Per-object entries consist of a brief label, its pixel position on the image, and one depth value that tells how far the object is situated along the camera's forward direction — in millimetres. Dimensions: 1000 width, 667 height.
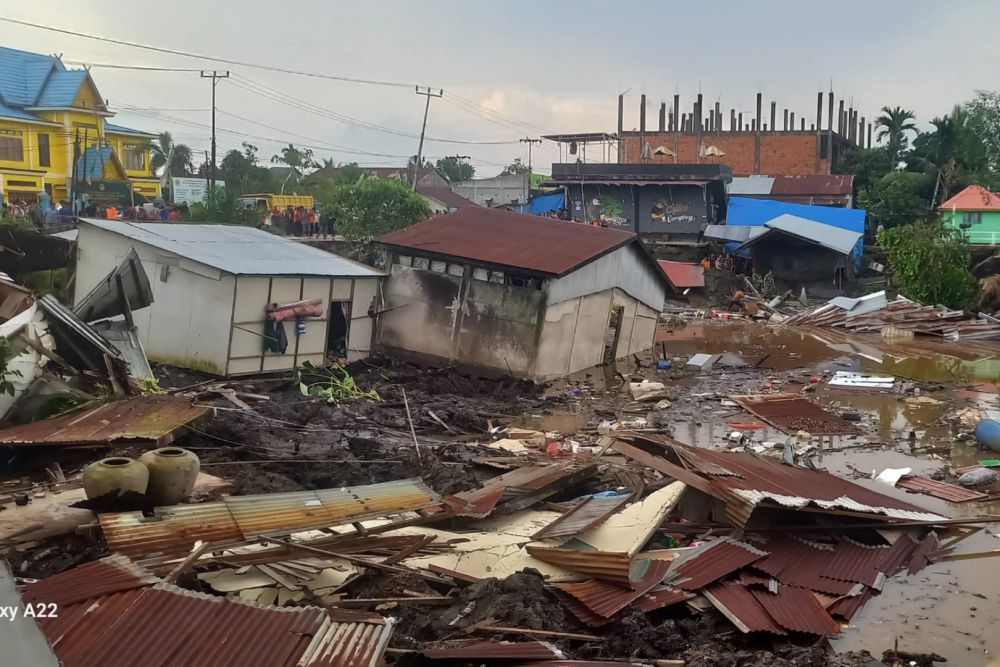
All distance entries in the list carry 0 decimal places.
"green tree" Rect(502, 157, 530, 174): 83250
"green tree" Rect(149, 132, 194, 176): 61719
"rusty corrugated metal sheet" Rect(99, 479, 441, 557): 6660
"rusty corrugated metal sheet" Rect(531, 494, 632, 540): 7711
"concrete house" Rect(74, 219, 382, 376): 15047
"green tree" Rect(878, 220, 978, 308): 29609
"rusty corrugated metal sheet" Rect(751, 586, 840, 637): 6832
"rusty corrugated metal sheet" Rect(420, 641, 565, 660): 5254
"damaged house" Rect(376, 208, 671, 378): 17328
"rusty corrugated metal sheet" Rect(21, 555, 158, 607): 5359
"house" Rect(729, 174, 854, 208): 46719
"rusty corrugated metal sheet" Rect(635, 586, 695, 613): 6715
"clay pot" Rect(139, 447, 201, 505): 7703
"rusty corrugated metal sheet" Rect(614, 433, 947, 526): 8344
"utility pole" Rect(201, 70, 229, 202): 30114
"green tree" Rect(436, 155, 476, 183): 79500
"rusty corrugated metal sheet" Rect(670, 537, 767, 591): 7129
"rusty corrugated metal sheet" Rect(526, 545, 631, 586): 6801
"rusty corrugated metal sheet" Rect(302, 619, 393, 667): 4898
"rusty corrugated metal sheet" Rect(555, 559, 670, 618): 6504
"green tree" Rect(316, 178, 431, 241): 31297
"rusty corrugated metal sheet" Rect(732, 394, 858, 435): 14773
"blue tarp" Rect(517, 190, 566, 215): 45812
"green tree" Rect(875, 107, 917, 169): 55312
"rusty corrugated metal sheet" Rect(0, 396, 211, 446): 9227
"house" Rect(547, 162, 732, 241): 43094
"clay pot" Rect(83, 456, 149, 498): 7320
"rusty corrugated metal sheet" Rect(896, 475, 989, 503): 10852
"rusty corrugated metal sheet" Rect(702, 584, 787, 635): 6684
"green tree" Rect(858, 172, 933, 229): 43156
